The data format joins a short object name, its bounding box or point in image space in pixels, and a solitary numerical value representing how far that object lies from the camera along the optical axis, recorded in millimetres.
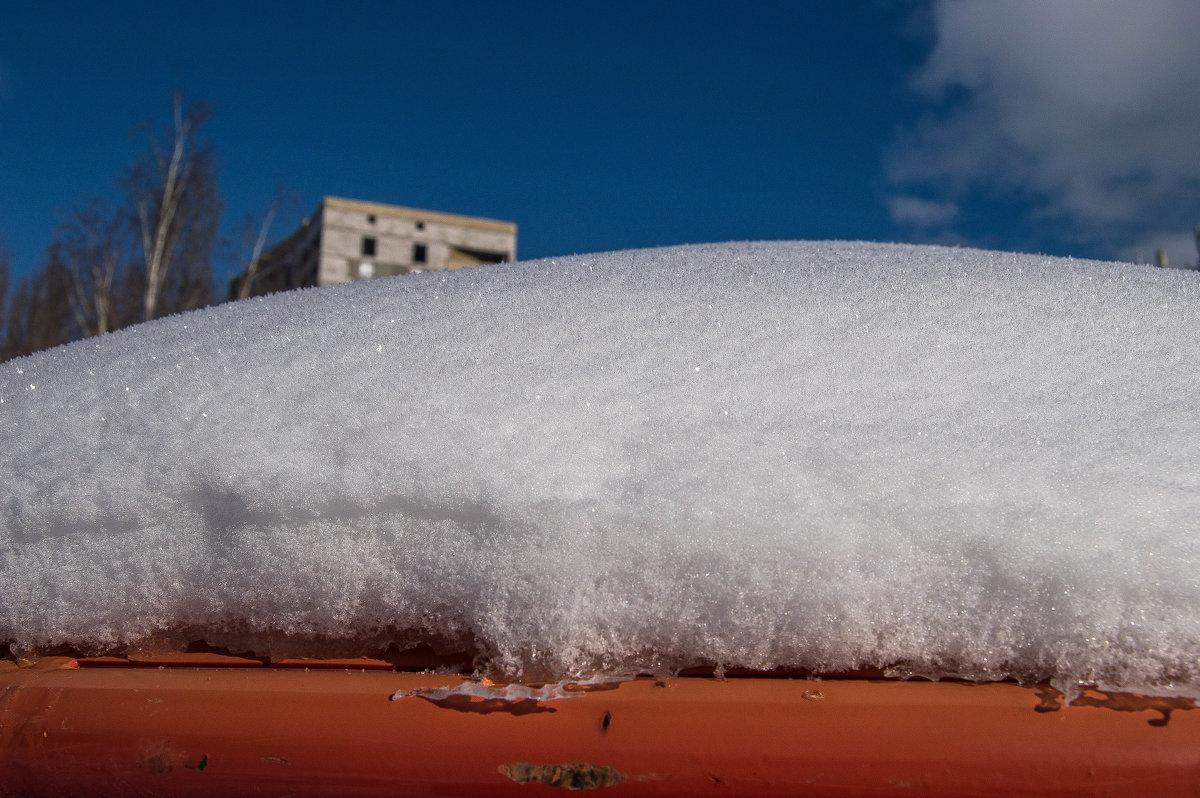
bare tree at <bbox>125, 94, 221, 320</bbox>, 13125
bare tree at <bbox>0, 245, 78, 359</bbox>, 18703
